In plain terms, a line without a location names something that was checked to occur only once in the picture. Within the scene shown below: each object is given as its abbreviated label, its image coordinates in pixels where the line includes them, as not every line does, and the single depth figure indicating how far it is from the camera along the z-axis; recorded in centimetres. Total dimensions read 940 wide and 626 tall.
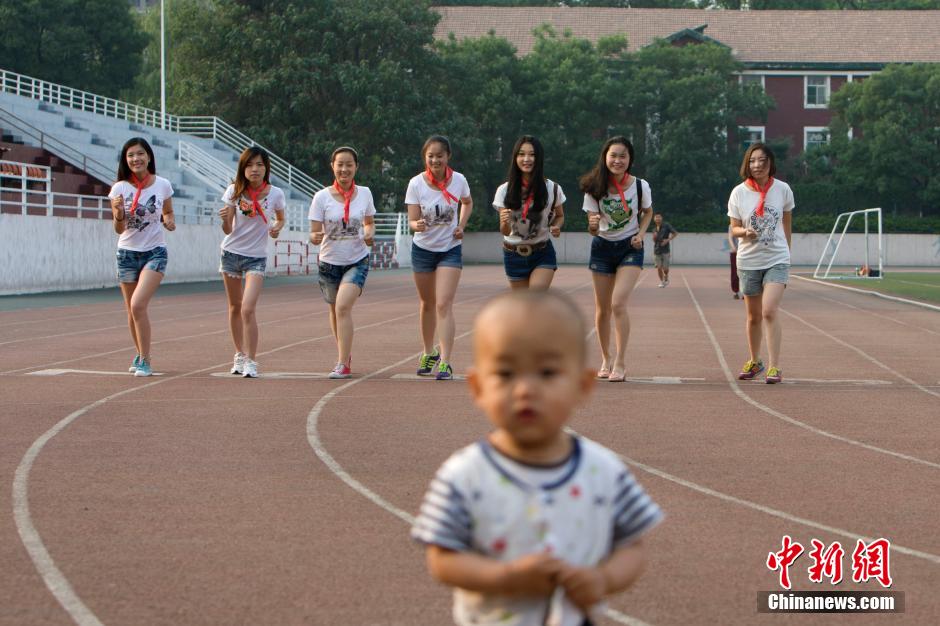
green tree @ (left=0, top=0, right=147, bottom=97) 6388
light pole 5022
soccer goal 6656
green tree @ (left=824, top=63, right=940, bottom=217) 6700
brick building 7450
